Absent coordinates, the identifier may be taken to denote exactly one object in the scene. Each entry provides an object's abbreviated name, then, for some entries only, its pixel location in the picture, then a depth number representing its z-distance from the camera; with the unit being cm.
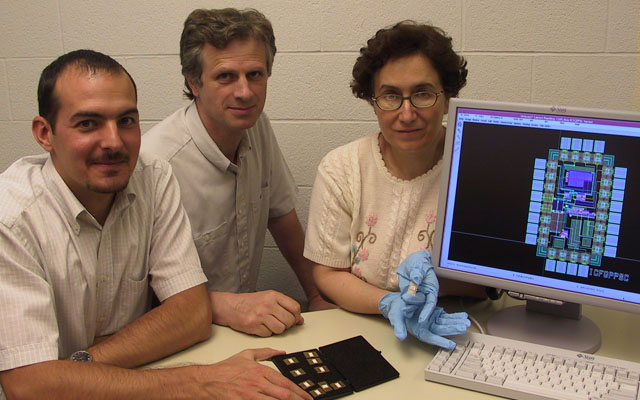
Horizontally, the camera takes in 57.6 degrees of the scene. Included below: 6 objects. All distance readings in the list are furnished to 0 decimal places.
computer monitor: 108
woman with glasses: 141
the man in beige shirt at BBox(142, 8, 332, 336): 170
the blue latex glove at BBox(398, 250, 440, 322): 118
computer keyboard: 100
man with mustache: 107
